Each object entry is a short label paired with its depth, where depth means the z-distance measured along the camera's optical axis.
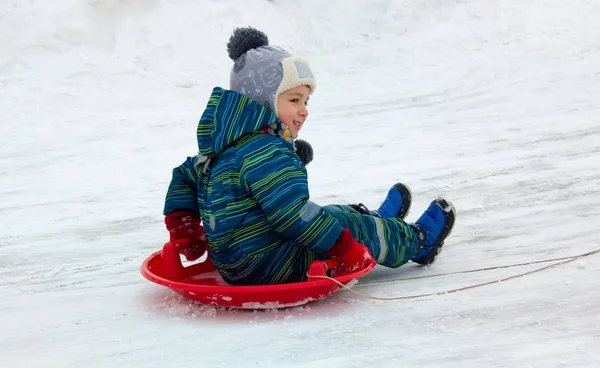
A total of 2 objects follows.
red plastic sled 4.67
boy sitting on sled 4.66
